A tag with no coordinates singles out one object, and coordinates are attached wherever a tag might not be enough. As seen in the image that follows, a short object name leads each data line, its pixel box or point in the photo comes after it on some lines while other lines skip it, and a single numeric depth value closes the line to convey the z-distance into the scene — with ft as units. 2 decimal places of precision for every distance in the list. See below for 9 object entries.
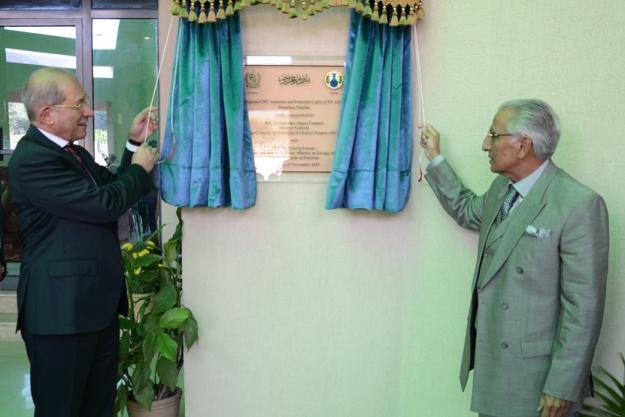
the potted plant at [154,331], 6.67
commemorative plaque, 6.35
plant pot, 7.46
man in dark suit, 5.37
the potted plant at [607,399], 5.20
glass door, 14.55
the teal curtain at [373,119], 6.08
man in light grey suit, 4.62
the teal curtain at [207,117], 6.12
